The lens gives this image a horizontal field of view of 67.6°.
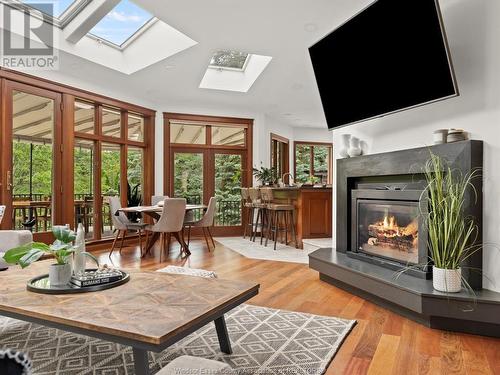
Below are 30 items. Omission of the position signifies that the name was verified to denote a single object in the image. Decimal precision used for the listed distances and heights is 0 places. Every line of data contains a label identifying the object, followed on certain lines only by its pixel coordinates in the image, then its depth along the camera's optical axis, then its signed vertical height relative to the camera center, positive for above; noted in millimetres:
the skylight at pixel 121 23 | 4992 +2344
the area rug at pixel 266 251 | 5434 -1027
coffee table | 1513 -566
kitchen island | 6664 -371
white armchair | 3406 -463
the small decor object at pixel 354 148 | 4059 +430
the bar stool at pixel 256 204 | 6965 -309
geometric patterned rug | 2049 -982
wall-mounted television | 2830 +1119
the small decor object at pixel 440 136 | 2938 +405
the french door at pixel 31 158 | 4883 +425
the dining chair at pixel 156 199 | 6941 -199
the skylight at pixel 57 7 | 4492 +2233
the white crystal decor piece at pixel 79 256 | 2225 -403
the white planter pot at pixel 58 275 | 2092 -484
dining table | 5336 -359
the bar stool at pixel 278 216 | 6374 -529
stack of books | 2094 -522
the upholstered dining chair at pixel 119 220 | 5633 -495
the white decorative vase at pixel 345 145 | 4185 +480
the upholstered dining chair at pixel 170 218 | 5164 -426
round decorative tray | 1999 -546
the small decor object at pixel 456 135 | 2834 +395
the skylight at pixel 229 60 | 6510 +2298
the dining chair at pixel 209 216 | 6197 -468
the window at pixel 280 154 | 9170 +862
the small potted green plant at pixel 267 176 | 7645 +243
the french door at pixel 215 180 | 7930 +177
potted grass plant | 2578 -299
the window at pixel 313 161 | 10422 +758
